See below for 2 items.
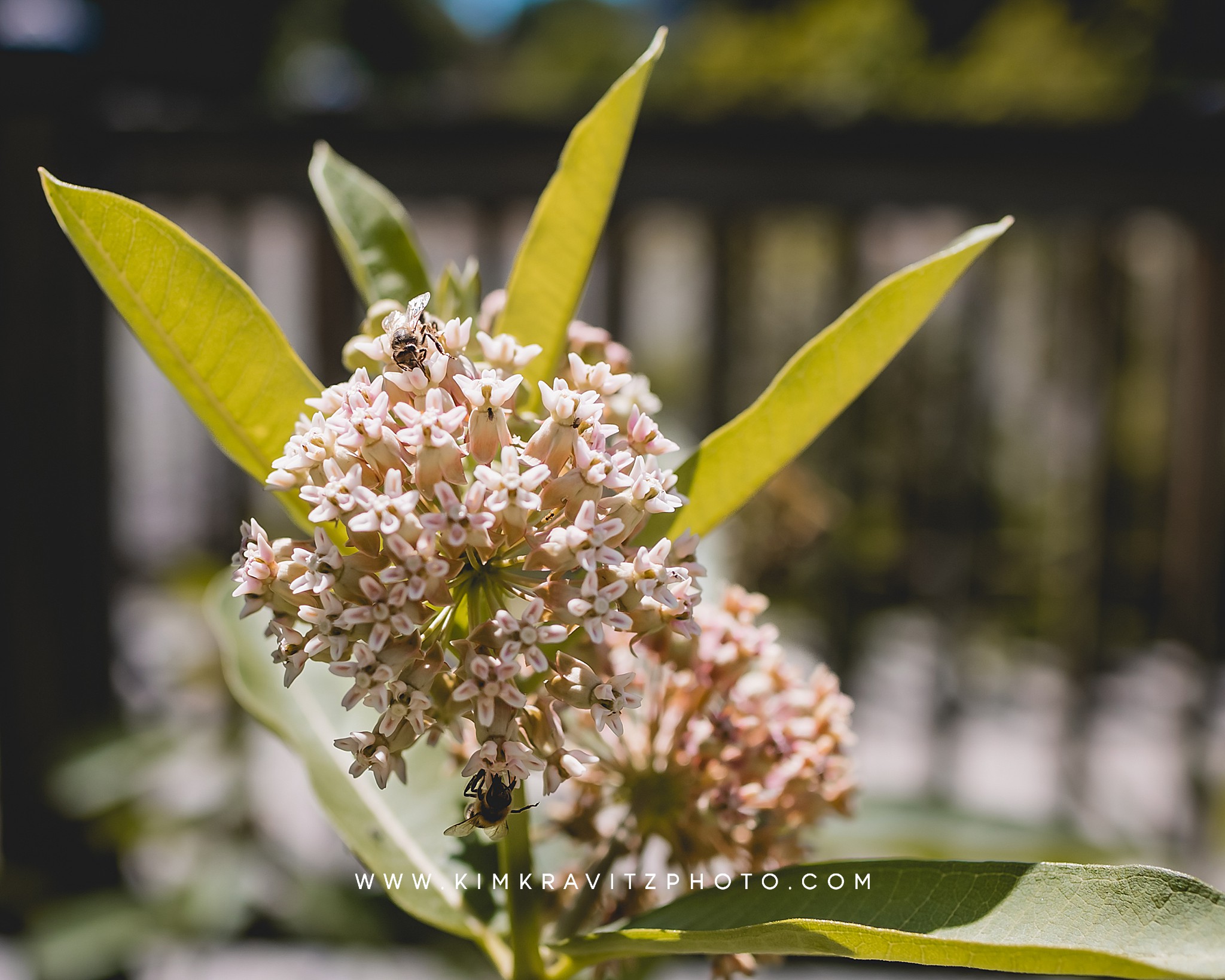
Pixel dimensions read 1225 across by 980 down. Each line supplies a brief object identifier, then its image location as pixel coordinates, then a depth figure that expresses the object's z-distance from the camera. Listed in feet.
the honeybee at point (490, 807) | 1.12
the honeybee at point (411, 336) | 1.15
